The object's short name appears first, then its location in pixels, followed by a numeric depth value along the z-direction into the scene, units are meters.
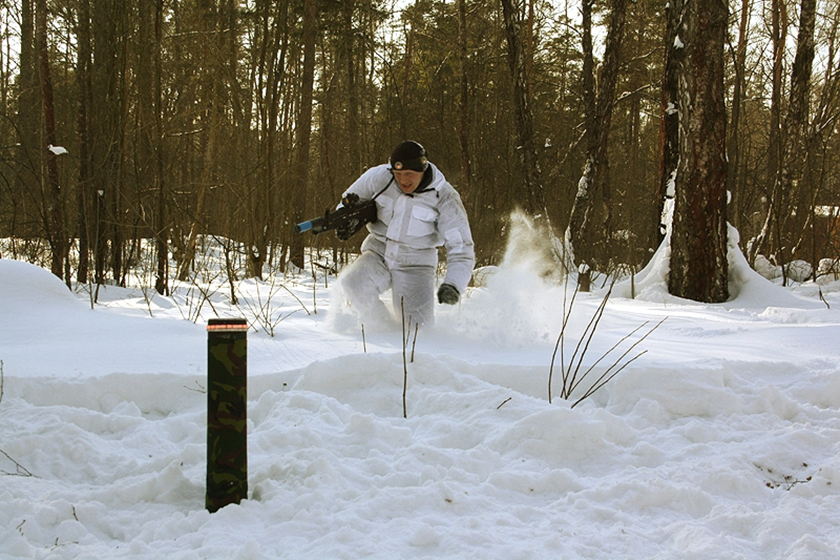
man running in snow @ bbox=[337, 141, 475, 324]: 4.48
